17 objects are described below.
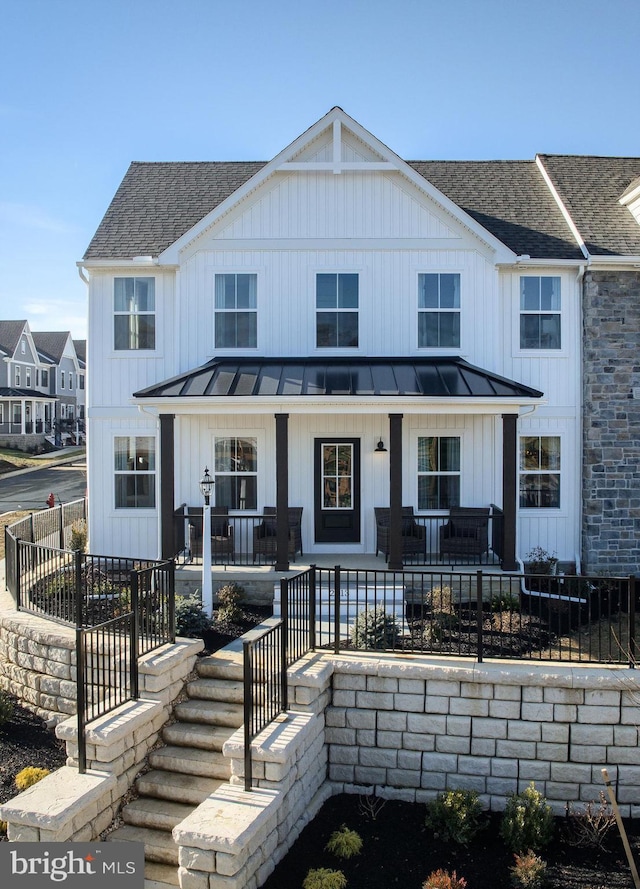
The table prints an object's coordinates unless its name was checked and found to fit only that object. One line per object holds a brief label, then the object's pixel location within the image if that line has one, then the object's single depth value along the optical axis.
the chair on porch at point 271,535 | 12.09
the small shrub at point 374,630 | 8.26
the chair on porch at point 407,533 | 12.25
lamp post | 9.91
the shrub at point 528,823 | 6.64
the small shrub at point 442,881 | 5.80
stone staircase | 6.36
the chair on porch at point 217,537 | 12.17
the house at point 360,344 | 13.11
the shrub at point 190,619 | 8.98
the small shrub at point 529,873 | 6.04
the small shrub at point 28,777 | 7.22
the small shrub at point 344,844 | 6.51
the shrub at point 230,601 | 9.87
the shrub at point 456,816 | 6.75
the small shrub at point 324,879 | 5.95
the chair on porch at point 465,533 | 12.02
